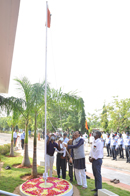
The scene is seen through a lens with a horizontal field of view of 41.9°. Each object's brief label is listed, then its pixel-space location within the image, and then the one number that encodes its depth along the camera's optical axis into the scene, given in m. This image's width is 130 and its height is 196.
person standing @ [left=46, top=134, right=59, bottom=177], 6.84
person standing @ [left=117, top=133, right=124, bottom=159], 12.74
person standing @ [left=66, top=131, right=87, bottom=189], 6.05
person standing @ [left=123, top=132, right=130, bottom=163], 11.88
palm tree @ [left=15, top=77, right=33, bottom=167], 8.27
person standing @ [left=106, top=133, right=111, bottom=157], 14.20
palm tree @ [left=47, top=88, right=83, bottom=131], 8.09
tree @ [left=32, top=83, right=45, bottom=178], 7.53
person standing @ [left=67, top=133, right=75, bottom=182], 6.96
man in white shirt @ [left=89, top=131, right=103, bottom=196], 5.43
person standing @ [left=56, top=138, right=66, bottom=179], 6.74
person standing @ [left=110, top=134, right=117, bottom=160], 12.23
